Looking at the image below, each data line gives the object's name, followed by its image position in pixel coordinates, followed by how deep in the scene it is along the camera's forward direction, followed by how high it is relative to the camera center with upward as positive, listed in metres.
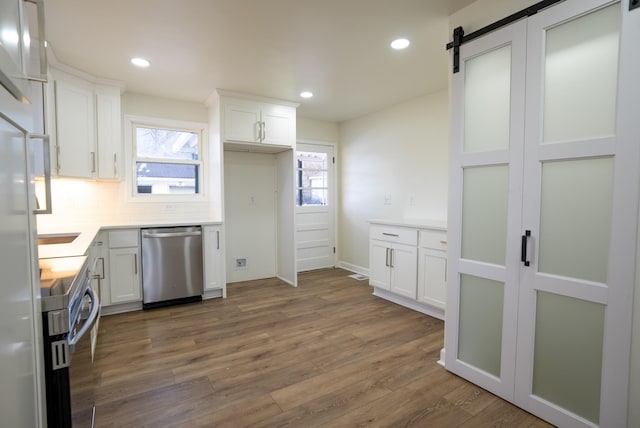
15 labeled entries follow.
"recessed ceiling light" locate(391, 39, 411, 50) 2.66 +1.31
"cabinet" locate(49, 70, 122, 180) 3.13 +0.72
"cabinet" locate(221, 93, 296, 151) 3.92 +0.98
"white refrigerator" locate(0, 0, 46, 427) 0.71 -0.12
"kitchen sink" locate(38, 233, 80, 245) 2.90 -0.37
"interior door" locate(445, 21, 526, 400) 1.92 -0.06
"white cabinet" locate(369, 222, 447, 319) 3.22 -0.72
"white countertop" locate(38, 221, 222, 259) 1.80 -0.31
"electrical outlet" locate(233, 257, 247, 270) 4.66 -0.93
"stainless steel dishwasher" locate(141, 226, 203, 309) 3.54 -0.76
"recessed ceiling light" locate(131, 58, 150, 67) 2.96 +1.28
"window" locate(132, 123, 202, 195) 3.99 +0.49
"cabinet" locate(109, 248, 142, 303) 3.40 -0.83
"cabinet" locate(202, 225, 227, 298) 3.87 -0.73
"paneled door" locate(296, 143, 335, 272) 5.21 -0.13
